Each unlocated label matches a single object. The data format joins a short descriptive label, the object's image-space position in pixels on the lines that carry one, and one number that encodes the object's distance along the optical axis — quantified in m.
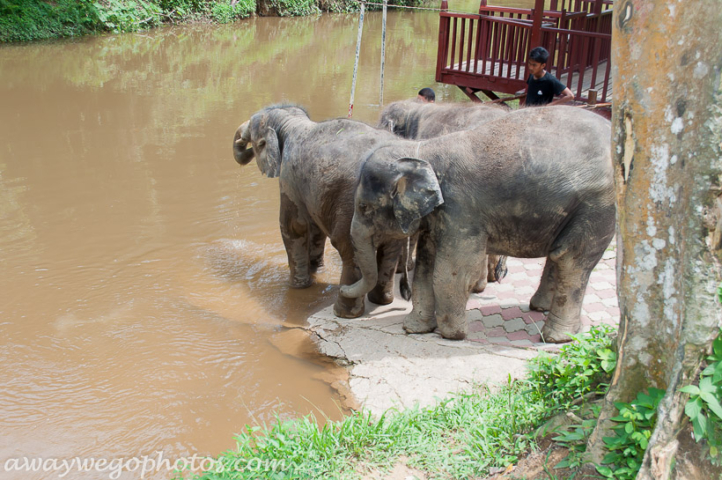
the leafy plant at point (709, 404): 2.21
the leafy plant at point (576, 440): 2.69
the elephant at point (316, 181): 4.88
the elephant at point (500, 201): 3.98
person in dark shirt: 6.51
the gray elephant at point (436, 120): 5.38
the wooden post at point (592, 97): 6.62
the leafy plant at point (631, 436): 2.43
